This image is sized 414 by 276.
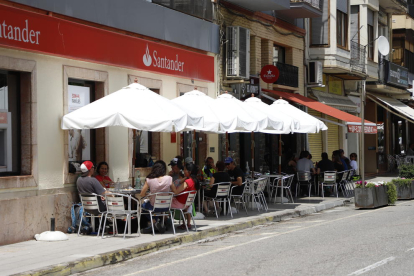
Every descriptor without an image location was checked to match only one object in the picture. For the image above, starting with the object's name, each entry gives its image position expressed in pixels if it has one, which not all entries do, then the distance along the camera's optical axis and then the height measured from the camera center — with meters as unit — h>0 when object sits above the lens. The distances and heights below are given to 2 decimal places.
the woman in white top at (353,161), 23.56 -0.51
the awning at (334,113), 23.48 +1.14
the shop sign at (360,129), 23.41 +0.57
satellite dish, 30.98 +4.39
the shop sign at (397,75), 34.84 +3.56
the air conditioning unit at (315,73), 26.83 +2.79
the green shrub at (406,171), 21.89 -0.79
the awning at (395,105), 34.76 +2.02
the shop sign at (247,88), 21.80 +1.83
